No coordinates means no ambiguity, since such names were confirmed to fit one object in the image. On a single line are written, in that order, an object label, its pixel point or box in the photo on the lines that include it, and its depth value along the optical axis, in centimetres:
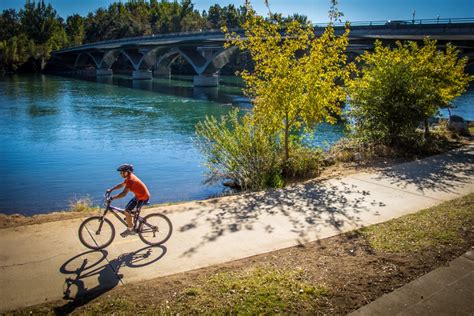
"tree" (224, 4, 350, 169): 1125
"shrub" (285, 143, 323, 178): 1206
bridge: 3162
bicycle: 637
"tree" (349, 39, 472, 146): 1341
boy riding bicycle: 627
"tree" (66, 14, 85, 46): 13012
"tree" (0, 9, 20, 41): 11870
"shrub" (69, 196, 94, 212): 890
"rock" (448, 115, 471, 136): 1775
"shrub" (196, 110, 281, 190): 1180
